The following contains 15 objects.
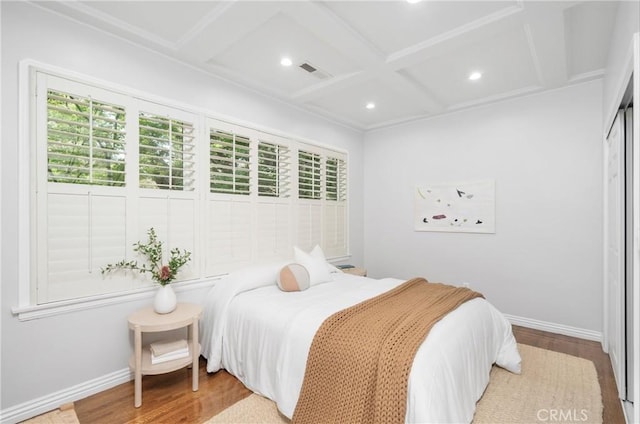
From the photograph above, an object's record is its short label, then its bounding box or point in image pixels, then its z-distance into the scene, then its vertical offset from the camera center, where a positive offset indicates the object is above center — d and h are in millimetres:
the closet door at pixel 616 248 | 2307 -307
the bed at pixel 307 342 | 1605 -865
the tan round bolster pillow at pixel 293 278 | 2834 -616
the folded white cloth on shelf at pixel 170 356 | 2247 -1060
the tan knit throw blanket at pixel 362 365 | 1564 -832
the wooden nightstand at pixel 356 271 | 4084 -794
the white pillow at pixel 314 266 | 3154 -573
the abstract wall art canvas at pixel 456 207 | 3889 +55
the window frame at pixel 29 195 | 1994 +110
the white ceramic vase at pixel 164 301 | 2355 -675
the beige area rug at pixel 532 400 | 1981 -1304
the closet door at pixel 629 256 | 2145 -329
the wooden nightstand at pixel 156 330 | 2123 -877
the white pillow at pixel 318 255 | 3549 -496
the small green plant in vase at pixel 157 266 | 2369 -433
